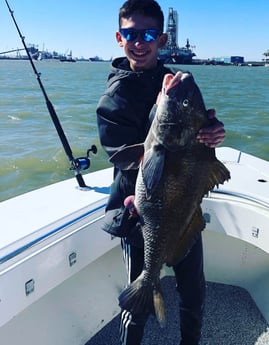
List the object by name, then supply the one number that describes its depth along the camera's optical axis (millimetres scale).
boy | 2168
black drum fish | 1858
